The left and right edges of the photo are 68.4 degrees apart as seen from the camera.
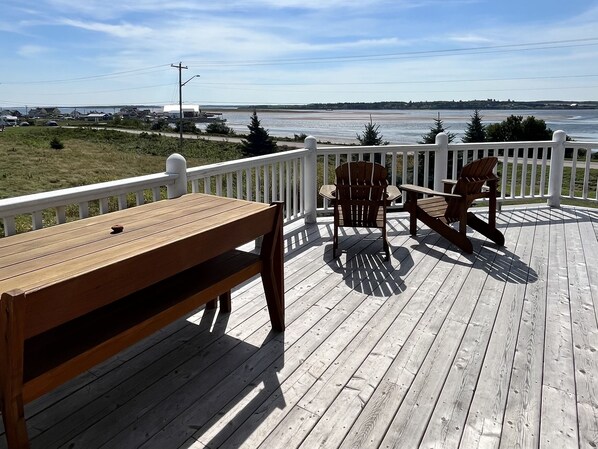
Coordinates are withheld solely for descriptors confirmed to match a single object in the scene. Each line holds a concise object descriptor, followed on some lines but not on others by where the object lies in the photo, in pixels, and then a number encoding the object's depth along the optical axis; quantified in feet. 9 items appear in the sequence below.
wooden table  4.43
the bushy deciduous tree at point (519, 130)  77.66
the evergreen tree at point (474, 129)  71.72
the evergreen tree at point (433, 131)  57.53
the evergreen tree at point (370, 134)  61.72
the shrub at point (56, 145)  111.34
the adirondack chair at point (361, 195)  13.35
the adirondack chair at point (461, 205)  13.69
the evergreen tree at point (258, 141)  100.42
